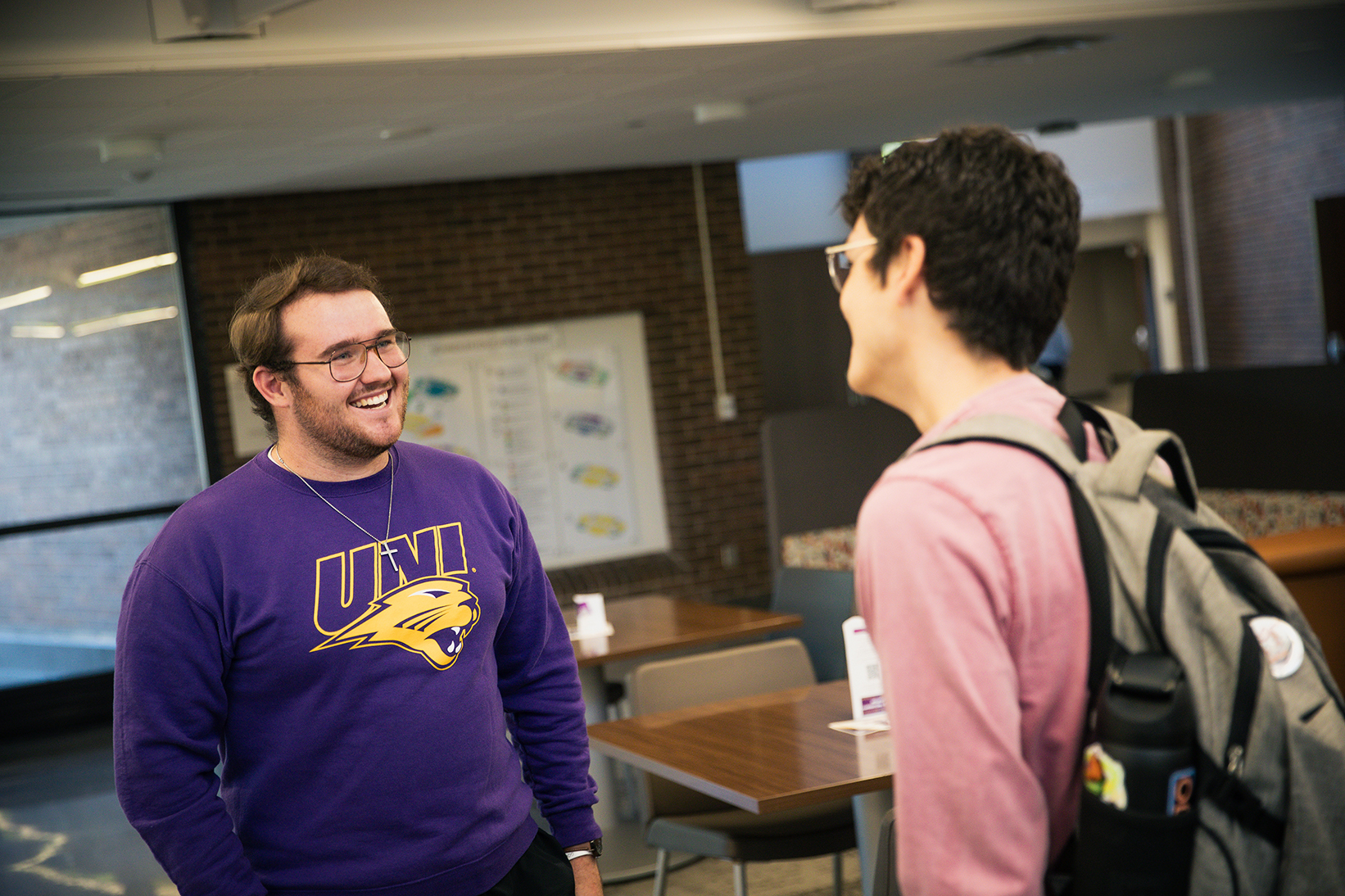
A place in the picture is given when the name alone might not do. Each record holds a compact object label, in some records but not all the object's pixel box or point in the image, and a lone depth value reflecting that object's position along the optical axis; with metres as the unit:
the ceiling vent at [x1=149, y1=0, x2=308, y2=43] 4.03
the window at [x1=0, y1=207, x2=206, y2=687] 7.07
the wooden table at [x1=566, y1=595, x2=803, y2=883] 3.86
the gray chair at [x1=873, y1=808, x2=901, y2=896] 1.90
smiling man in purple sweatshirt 1.65
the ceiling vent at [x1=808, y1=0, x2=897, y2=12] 4.73
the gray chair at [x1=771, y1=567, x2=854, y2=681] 3.92
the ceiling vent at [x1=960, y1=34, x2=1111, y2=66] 5.68
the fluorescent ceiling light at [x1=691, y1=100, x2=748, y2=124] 6.23
